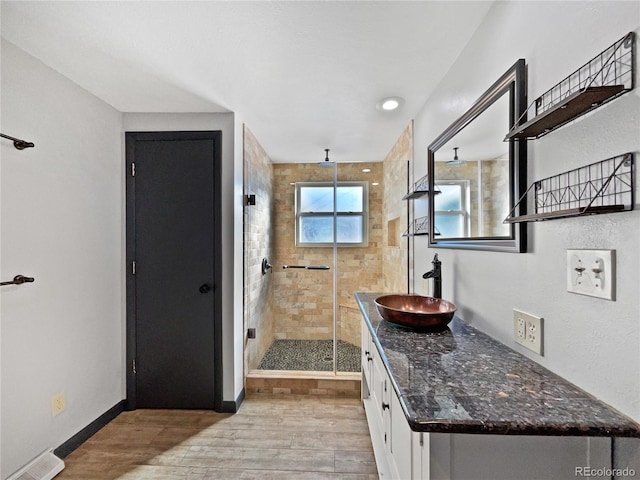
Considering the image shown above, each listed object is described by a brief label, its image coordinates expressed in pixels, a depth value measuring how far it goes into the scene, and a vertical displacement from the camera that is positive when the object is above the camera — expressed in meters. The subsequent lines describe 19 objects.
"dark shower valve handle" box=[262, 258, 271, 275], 3.16 -0.26
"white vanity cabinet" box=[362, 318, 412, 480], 1.09 -0.83
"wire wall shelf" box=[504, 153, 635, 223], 0.71 +0.14
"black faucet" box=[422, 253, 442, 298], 1.77 -0.21
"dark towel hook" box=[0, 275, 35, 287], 1.51 -0.20
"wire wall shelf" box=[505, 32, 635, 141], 0.71 +0.40
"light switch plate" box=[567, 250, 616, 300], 0.75 -0.08
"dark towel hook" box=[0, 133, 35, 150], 1.53 +0.50
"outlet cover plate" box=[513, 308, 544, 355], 1.00 -0.31
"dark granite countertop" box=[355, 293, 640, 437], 0.70 -0.42
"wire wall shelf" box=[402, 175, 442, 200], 2.03 +0.37
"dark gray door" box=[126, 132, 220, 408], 2.36 -0.20
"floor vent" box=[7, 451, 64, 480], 1.56 -1.23
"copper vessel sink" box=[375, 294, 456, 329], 1.36 -0.36
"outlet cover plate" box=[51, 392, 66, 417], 1.76 -0.97
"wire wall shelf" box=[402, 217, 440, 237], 2.07 +0.10
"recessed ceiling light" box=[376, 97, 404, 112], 2.13 +1.01
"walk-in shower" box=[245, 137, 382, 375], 3.15 -0.13
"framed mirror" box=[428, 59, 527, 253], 1.10 +0.31
